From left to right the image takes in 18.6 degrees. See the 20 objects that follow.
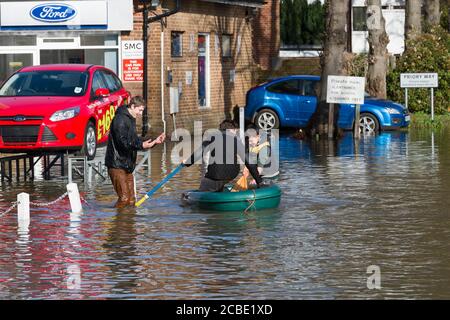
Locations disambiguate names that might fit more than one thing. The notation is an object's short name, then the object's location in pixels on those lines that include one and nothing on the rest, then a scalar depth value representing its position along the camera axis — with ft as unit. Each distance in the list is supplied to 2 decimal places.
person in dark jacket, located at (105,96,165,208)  62.64
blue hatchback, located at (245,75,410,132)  122.11
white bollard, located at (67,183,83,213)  61.05
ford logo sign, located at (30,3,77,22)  115.65
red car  78.54
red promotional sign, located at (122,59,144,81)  115.34
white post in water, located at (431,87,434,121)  131.64
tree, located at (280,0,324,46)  224.74
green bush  143.43
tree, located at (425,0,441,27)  181.06
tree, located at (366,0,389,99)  137.28
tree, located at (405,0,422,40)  161.68
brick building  115.44
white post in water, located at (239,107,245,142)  116.67
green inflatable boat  60.18
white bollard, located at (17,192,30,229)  58.39
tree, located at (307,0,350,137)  116.26
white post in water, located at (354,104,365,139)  114.01
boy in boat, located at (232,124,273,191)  62.64
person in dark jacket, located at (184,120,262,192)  61.21
